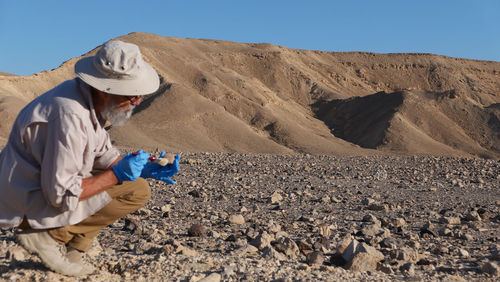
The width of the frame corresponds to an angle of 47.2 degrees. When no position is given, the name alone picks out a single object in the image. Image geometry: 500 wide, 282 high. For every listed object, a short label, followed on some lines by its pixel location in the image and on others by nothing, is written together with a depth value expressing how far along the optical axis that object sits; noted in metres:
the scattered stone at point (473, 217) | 6.94
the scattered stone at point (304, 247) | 4.86
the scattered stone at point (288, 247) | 4.62
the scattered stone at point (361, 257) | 4.19
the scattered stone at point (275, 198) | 8.21
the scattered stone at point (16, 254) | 3.98
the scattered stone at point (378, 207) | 7.77
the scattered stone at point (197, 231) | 5.44
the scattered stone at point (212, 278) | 3.62
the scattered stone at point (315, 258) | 4.28
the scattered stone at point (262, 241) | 4.79
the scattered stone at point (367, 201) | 8.10
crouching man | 3.22
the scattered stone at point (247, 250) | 4.64
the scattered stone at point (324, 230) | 5.74
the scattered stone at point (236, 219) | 6.24
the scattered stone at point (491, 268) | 4.26
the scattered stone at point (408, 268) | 4.18
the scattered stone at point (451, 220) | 6.66
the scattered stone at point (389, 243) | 5.12
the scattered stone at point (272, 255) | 4.39
